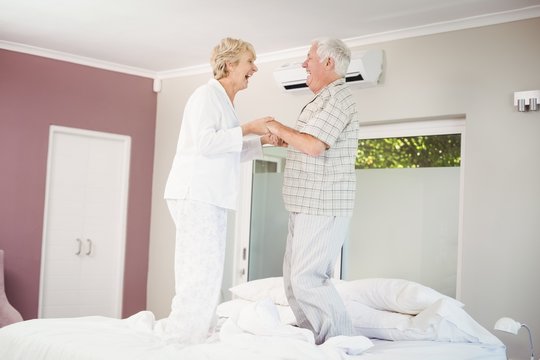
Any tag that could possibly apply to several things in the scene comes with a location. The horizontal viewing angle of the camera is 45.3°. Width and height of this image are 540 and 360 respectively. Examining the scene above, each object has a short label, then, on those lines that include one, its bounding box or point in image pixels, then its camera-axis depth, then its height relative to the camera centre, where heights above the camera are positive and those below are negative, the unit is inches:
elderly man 102.2 +1.5
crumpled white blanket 88.9 -19.8
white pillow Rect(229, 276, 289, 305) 143.8 -20.5
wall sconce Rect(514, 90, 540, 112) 141.7 +25.6
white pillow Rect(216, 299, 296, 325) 117.1 -21.9
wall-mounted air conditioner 164.7 +35.8
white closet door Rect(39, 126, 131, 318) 204.4 -9.5
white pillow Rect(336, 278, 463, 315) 123.2 -16.8
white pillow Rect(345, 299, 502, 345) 113.1 -20.5
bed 90.7 -21.1
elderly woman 99.9 -0.5
